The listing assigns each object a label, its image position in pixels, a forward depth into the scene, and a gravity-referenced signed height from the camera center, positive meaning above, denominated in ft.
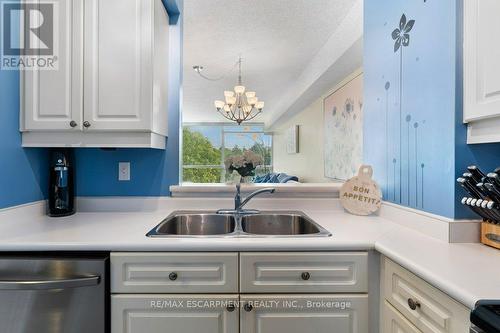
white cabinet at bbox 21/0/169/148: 4.91 +1.46
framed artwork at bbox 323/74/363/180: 10.57 +1.52
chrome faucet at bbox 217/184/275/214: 5.50 -0.73
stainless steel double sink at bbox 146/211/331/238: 5.63 -1.13
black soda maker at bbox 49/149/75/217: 5.42 -0.36
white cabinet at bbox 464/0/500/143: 3.23 +1.14
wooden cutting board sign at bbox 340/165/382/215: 5.63 -0.55
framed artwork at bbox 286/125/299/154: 20.16 +1.97
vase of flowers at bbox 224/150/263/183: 6.08 +0.08
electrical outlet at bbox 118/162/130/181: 6.07 -0.12
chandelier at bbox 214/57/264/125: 14.84 +3.55
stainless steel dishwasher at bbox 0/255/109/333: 3.69 -1.70
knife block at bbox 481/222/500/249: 3.50 -0.83
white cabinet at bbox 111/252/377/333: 3.87 -1.71
